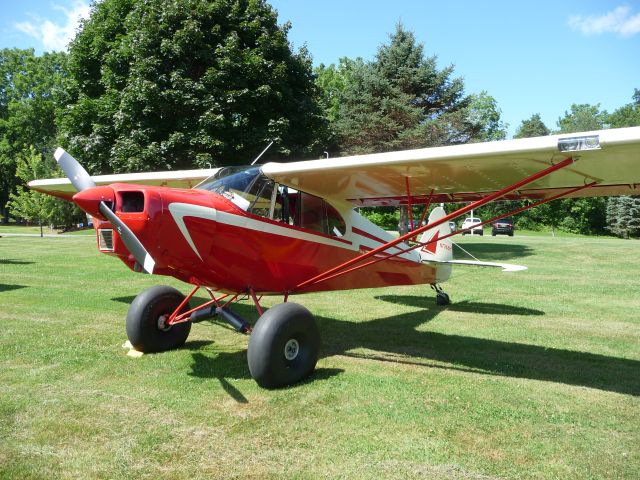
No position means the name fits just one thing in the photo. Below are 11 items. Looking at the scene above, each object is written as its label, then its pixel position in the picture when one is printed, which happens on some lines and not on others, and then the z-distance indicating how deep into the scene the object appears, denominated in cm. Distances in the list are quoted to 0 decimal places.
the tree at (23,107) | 5859
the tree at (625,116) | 6430
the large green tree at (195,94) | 1631
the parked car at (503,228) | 4272
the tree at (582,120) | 6134
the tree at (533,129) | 6075
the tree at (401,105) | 2183
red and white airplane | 452
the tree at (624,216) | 4762
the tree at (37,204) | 3578
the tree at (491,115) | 7893
